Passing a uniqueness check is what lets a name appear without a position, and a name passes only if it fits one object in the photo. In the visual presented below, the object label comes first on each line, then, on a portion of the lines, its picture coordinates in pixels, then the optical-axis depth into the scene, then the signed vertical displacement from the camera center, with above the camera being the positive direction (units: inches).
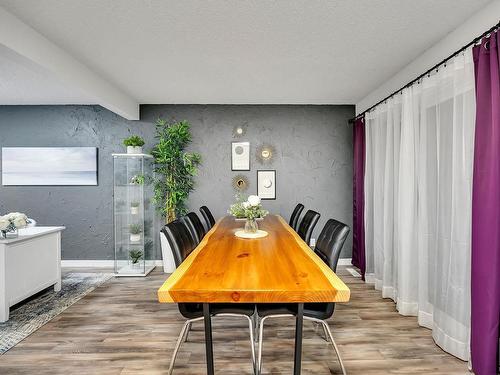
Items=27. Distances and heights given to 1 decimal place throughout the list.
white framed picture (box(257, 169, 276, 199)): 196.0 +2.1
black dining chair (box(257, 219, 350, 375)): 77.4 -30.5
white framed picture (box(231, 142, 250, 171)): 195.0 +18.9
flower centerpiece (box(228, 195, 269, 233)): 112.4 -9.7
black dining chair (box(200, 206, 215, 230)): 154.1 -15.7
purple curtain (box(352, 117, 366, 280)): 170.2 -4.3
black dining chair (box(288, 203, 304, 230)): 161.9 -16.0
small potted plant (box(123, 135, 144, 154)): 175.0 +23.1
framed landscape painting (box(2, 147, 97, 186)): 192.7 +12.4
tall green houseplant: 183.5 +10.9
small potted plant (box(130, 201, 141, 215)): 179.0 -12.9
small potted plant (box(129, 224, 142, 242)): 178.9 -26.9
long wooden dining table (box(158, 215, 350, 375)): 57.5 -19.2
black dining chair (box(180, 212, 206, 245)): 107.6 -15.3
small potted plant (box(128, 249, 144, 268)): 177.6 -41.5
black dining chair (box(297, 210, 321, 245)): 123.3 -16.1
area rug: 106.0 -50.6
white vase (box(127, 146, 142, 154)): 176.6 +20.2
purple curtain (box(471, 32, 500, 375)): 75.2 -7.1
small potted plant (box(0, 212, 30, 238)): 119.3 -15.0
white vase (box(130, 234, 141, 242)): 179.0 -29.8
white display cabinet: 177.2 -17.2
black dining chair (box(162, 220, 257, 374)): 78.9 -31.3
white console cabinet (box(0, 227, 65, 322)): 115.5 -33.1
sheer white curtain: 90.0 -5.1
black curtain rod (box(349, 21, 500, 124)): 77.6 +38.7
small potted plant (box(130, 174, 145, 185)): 177.9 +3.5
